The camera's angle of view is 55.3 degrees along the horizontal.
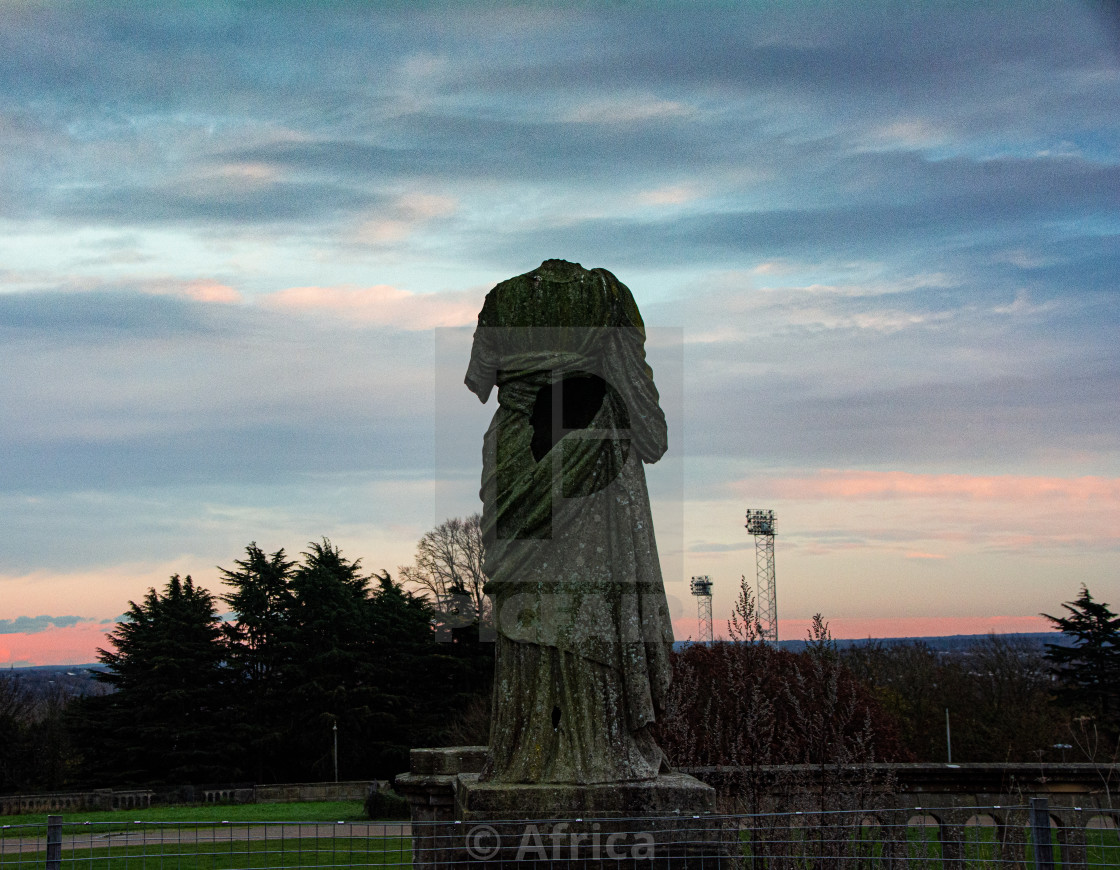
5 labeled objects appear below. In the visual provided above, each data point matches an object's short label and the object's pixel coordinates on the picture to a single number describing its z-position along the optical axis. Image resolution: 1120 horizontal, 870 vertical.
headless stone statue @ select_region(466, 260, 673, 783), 5.73
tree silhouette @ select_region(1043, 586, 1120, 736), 28.23
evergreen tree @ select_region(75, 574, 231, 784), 38.09
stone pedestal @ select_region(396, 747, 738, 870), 5.21
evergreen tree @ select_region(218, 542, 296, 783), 39.25
